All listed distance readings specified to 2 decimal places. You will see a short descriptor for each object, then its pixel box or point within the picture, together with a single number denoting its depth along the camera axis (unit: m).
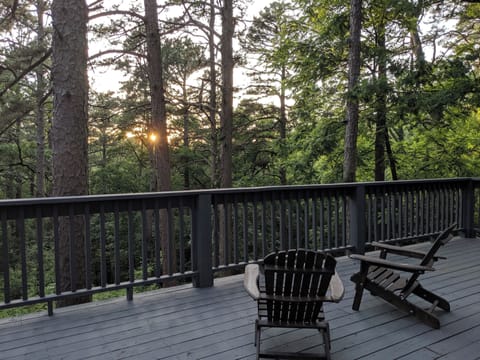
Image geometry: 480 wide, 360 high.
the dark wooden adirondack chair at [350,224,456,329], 2.84
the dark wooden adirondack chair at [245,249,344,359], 2.34
